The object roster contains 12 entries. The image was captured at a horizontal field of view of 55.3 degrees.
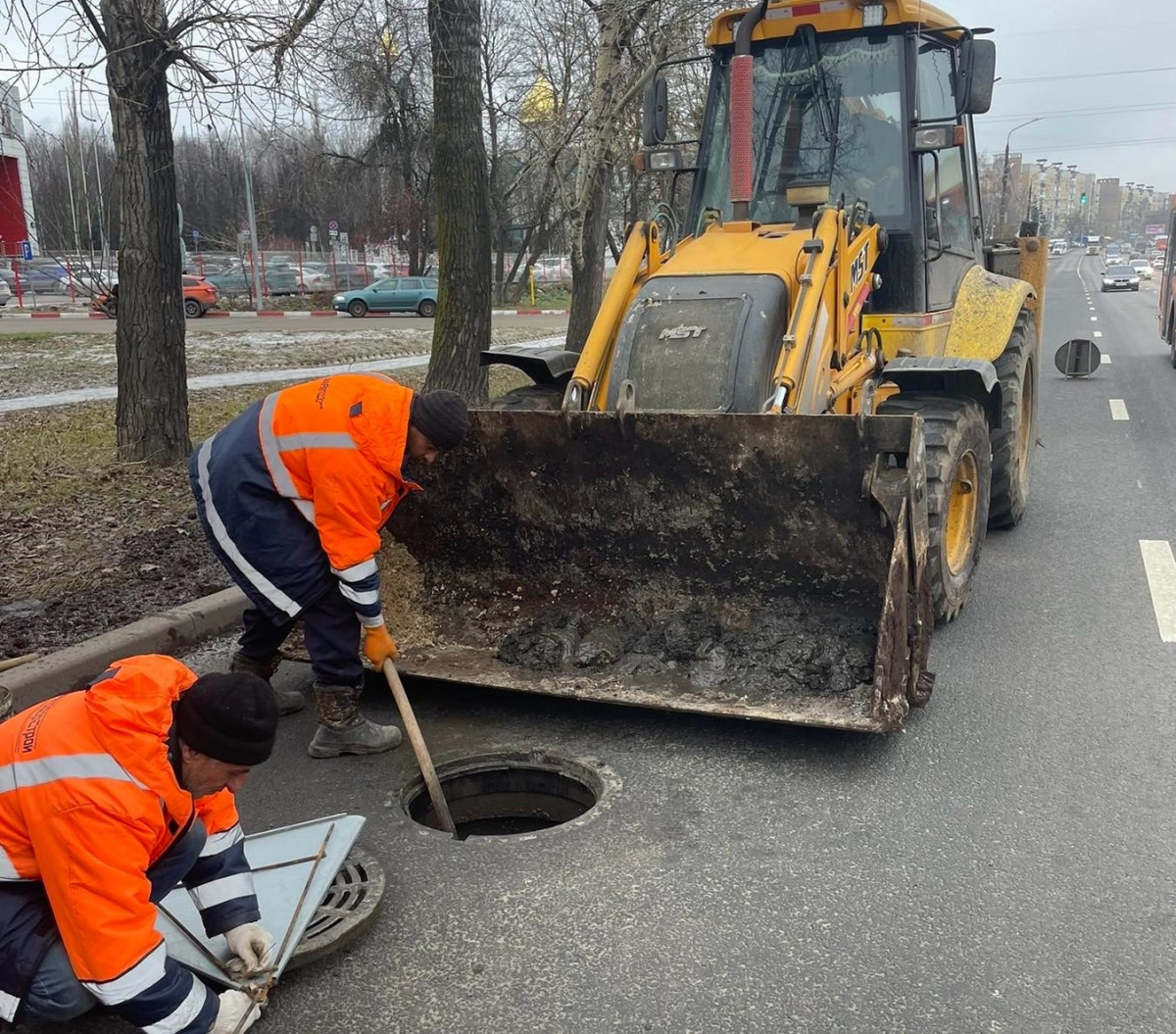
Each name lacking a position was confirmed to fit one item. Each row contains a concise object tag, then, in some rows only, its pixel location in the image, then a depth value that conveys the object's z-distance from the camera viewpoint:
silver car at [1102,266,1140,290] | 43.69
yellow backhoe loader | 4.48
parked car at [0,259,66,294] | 34.44
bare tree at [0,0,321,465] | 6.96
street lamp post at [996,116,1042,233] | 39.62
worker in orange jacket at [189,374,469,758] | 3.95
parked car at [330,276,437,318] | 32.59
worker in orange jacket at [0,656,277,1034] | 2.33
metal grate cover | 3.03
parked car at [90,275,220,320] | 28.95
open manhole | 4.17
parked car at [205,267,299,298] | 34.69
